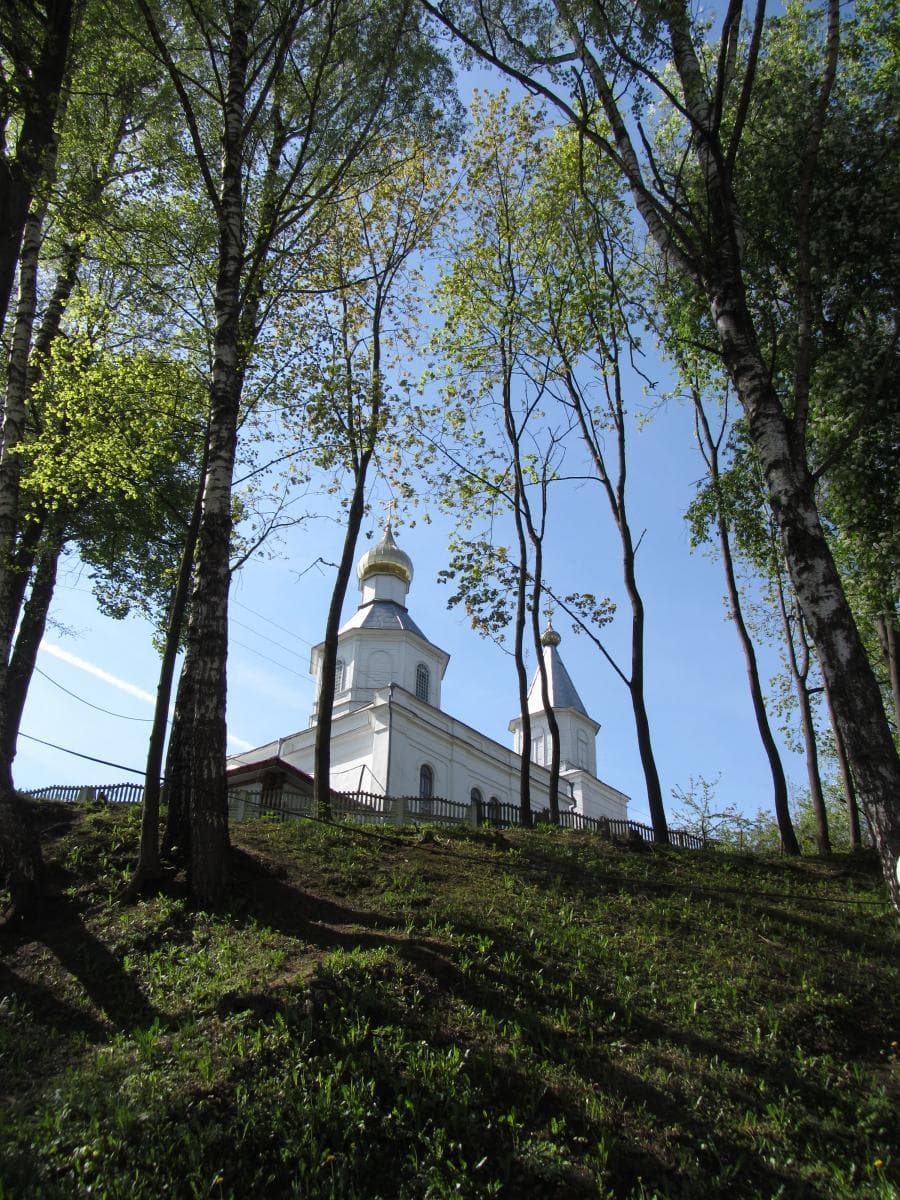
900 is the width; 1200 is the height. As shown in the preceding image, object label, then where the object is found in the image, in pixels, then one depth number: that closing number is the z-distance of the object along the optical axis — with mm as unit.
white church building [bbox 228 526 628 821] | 29172
